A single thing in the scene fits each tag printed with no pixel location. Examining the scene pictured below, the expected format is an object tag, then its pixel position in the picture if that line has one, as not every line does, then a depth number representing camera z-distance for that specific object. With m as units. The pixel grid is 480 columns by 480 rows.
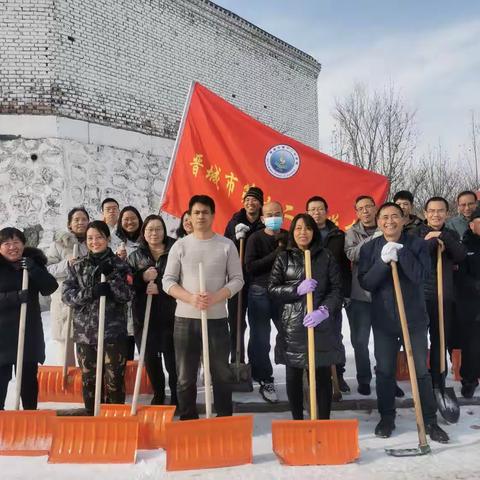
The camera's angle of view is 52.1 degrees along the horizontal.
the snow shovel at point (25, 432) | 3.07
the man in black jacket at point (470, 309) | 4.17
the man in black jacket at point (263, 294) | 3.96
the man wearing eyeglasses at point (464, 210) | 4.54
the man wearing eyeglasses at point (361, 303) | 4.21
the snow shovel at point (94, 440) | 2.99
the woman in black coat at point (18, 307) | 3.40
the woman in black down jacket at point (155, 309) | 3.83
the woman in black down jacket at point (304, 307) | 3.28
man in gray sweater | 3.33
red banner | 5.10
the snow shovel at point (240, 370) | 4.31
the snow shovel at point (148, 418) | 3.25
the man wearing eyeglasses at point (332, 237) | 4.10
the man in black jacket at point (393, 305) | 3.31
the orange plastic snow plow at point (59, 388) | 4.25
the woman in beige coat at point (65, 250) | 4.14
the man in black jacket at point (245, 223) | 4.37
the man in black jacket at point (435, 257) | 3.84
